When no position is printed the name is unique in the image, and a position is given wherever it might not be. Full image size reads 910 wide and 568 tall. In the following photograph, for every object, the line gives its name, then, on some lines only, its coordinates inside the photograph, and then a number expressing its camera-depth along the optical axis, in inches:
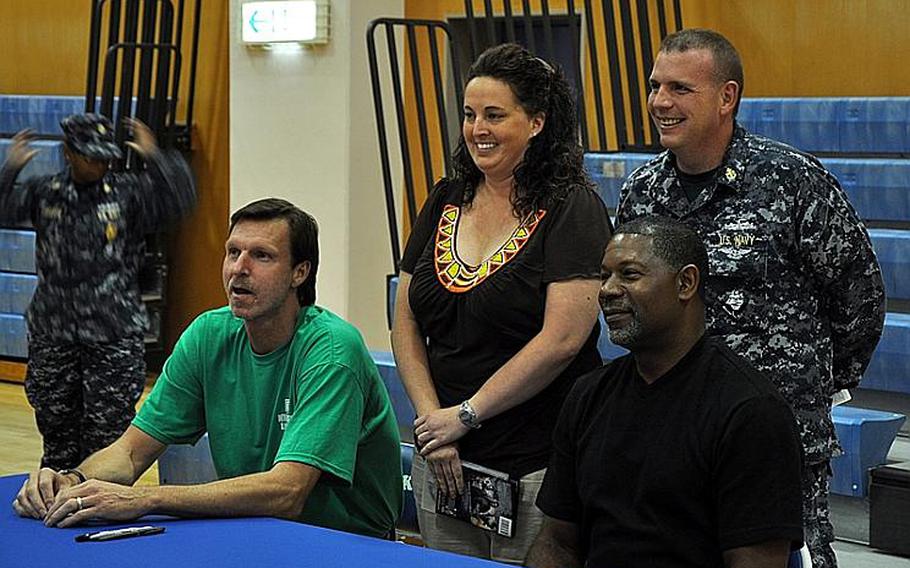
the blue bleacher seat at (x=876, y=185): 213.3
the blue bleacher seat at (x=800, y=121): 230.5
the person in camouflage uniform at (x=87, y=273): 174.9
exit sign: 287.0
